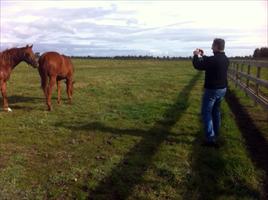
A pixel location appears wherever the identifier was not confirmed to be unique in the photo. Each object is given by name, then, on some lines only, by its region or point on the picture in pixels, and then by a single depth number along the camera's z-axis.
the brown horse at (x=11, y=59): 7.44
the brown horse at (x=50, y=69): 7.61
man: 4.54
